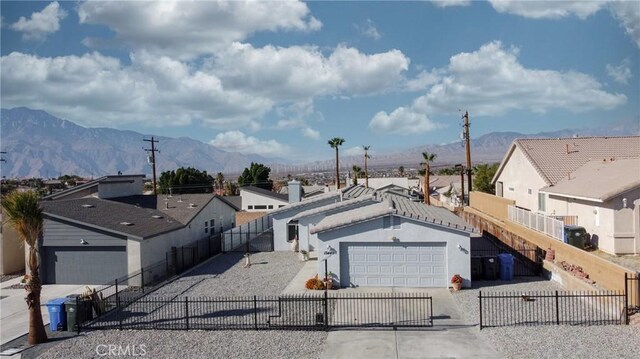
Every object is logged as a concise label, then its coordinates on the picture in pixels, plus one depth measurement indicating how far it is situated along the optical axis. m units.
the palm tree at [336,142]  85.75
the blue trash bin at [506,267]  22.67
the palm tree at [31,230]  15.97
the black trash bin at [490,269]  22.77
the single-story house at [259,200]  52.56
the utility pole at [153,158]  55.50
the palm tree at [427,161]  51.50
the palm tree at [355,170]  94.47
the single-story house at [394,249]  21.62
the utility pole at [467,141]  51.69
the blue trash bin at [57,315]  17.30
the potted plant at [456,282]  21.03
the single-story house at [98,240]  24.86
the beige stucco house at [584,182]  24.64
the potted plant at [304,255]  28.83
